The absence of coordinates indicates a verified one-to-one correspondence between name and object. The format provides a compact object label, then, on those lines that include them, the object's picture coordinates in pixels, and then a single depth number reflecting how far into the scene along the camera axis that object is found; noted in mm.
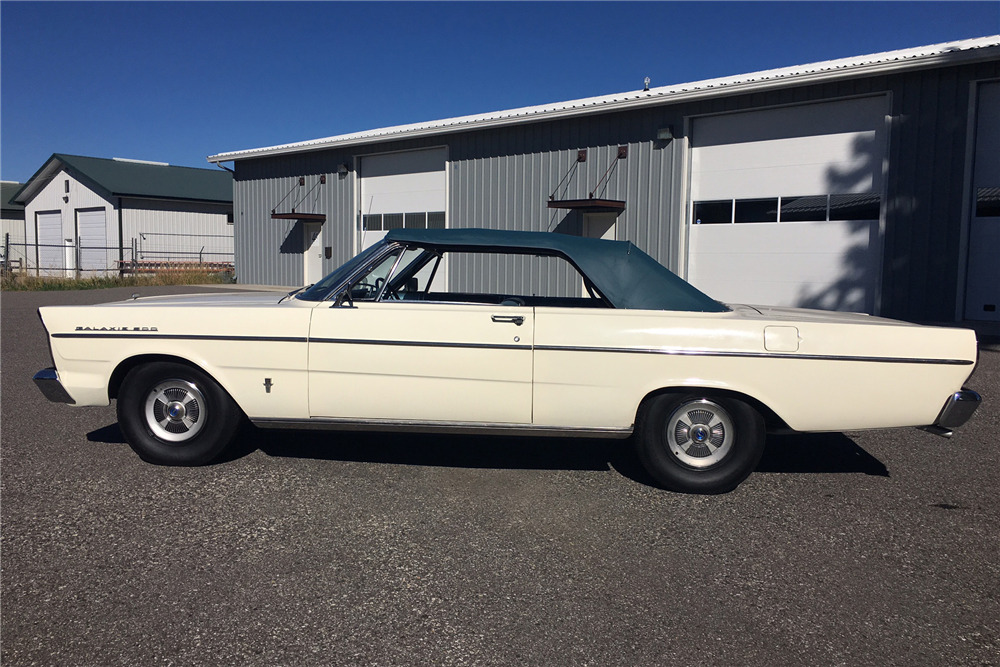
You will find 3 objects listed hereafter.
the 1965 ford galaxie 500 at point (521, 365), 4363
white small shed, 33219
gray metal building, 12008
